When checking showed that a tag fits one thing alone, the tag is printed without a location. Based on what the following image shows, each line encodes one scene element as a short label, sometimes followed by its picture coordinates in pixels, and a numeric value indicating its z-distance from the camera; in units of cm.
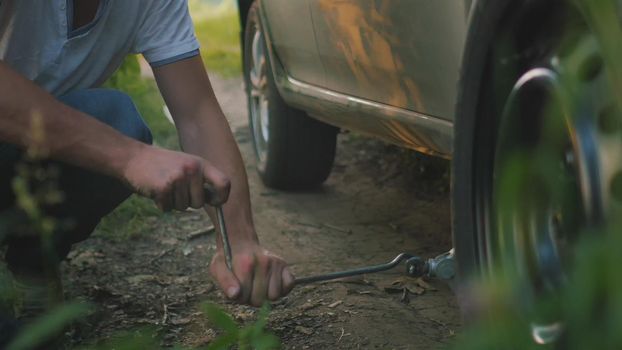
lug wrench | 240
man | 215
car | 174
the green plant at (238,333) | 169
